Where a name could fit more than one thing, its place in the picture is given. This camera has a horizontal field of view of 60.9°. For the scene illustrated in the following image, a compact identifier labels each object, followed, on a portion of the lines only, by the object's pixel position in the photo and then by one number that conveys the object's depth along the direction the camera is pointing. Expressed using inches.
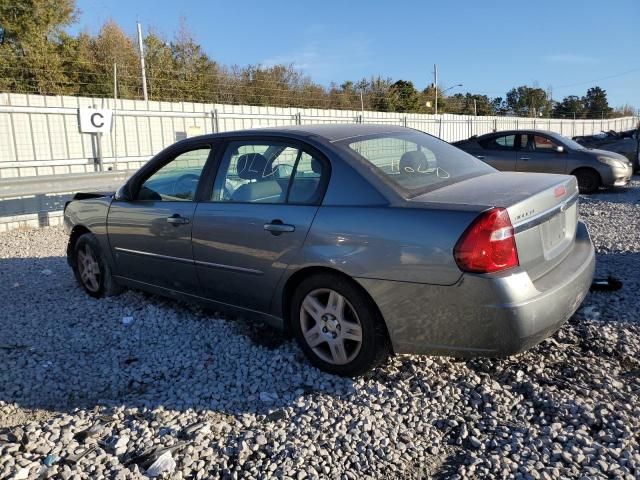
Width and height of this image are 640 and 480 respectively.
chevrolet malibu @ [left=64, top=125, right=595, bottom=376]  112.5
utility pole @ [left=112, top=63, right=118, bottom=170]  412.3
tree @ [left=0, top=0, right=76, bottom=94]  870.4
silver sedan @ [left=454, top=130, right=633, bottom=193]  454.9
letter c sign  372.2
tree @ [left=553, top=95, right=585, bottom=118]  2906.0
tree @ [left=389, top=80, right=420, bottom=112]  1496.8
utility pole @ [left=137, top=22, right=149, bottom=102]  649.6
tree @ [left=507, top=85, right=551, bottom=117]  2856.8
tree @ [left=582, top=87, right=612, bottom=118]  3018.7
